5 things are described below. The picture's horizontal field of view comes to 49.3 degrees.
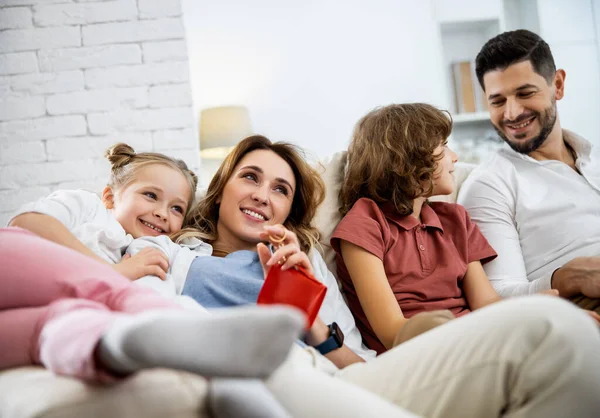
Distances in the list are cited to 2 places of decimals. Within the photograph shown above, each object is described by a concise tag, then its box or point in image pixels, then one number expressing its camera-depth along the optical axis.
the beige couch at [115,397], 0.70
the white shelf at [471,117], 4.26
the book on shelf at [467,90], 4.32
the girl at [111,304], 0.69
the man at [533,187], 1.76
